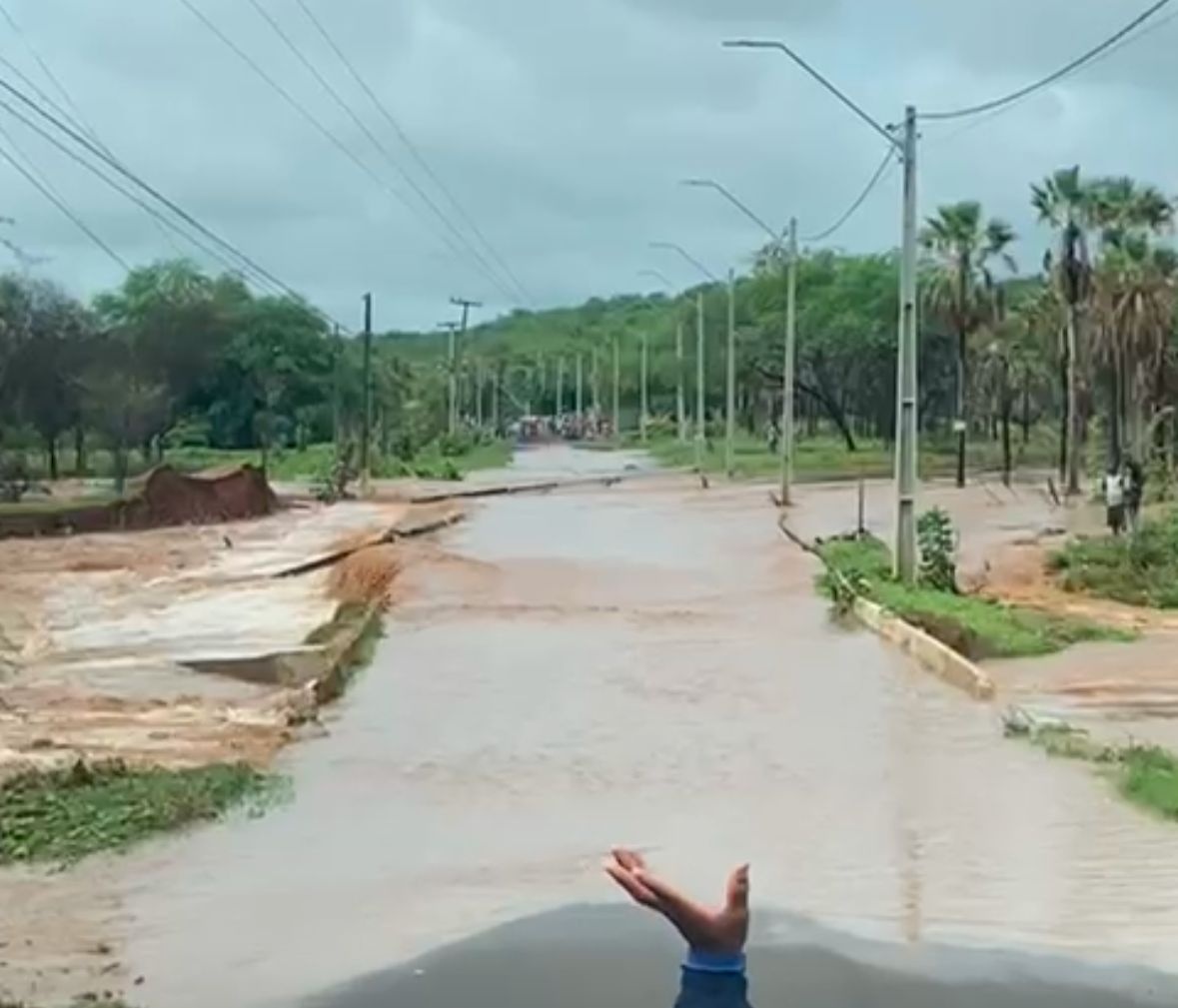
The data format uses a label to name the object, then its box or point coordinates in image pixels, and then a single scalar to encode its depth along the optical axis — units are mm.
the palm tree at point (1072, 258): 74375
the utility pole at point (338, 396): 114625
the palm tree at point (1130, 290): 73000
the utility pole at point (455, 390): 142038
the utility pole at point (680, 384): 133250
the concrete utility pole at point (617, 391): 167162
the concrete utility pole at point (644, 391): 158625
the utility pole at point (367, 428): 86188
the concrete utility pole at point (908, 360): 35375
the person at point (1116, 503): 48762
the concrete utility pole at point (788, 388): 58188
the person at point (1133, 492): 47938
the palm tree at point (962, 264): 87375
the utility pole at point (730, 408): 78625
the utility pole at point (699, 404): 95219
